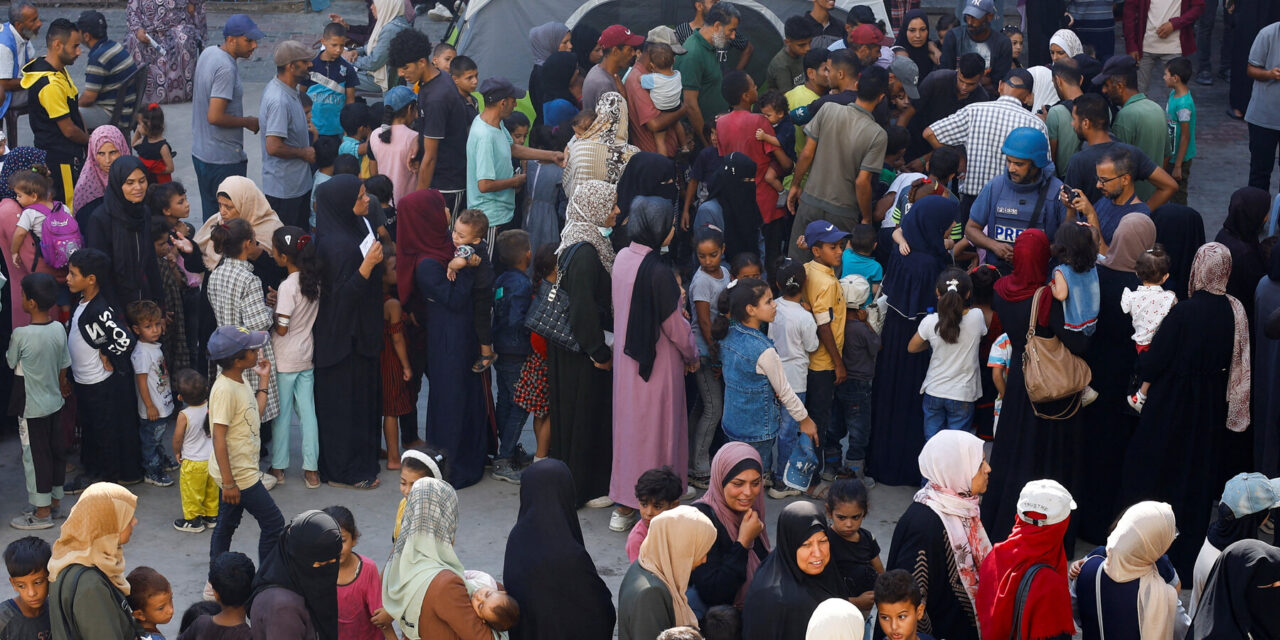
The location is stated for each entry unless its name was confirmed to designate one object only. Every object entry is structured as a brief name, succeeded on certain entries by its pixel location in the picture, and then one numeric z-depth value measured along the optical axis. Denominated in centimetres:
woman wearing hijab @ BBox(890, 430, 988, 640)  1077
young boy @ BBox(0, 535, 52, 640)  998
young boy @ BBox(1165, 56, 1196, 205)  1897
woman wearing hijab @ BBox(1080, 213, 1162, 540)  1400
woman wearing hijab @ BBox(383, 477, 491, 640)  1018
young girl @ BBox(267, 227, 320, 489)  1480
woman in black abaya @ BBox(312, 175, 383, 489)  1486
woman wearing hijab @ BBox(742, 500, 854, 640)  984
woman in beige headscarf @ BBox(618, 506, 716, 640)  998
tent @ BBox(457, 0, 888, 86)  2291
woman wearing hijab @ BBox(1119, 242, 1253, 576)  1313
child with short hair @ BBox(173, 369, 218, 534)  1374
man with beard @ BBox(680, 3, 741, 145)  2014
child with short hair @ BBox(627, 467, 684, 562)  1152
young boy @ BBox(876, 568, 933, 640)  955
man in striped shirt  2006
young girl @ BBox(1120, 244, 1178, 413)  1339
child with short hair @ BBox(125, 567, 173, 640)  1043
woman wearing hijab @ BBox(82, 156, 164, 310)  1500
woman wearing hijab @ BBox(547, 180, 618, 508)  1447
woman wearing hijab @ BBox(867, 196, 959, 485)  1499
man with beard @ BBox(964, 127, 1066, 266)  1551
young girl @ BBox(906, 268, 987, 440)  1437
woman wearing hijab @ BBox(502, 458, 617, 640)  1033
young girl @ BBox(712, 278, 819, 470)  1415
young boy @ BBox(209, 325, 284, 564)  1318
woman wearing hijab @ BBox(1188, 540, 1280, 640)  941
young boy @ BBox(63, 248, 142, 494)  1432
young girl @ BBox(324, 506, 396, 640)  1084
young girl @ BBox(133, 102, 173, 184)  1822
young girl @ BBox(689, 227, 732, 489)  1487
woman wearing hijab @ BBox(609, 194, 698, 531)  1405
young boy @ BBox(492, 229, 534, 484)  1512
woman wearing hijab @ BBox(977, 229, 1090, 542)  1364
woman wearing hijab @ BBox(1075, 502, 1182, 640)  991
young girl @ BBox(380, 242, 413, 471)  1533
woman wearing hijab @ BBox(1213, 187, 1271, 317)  1441
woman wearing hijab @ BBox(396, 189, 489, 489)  1496
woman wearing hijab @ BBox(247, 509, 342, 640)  969
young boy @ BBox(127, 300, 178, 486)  1462
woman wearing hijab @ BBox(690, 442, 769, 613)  1097
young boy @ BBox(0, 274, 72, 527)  1390
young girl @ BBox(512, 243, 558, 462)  1506
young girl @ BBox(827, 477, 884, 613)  1083
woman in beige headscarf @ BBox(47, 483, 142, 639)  995
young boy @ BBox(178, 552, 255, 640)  992
